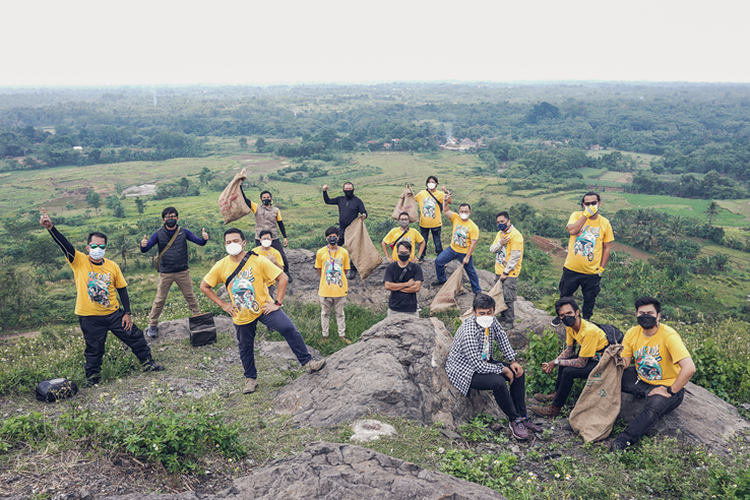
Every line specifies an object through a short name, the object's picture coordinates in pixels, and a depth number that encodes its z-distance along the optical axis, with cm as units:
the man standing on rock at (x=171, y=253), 621
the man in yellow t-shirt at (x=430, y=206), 832
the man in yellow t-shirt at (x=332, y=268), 682
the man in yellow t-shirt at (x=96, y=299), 518
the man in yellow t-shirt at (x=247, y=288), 496
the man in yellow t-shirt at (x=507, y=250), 664
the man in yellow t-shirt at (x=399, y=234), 741
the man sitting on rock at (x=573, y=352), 472
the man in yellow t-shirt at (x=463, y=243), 742
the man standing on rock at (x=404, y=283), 616
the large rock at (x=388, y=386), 447
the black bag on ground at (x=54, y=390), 491
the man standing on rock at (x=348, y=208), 834
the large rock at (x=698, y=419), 422
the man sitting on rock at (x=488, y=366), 432
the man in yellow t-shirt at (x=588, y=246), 605
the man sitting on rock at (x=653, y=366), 414
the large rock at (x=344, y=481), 305
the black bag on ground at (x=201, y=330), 674
